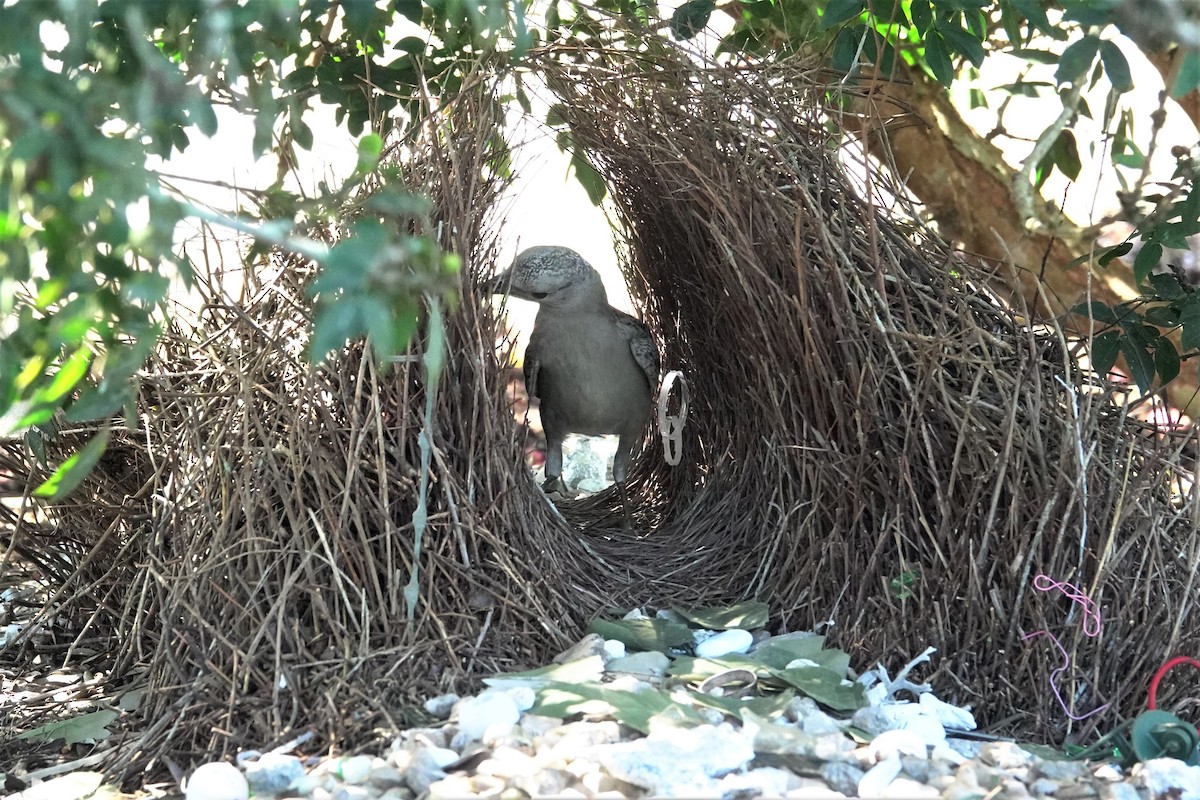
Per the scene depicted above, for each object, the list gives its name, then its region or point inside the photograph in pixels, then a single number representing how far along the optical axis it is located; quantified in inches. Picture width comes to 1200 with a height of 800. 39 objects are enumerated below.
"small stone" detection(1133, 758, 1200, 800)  168.8
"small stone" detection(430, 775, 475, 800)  152.0
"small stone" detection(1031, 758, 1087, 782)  173.0
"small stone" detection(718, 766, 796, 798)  155.8
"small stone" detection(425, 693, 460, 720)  174.4
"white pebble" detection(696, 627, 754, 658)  177.9
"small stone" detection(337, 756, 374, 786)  167.2
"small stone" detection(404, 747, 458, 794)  160.6
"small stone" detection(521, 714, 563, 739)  172.7
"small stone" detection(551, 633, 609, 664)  176.3
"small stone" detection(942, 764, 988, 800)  159.4
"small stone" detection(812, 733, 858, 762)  171.6
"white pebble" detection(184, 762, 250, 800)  165.8
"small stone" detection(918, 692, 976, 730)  175.6
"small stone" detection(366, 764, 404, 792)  163.0
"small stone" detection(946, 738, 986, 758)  174.4
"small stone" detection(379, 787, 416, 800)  159.1
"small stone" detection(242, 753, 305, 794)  168.9
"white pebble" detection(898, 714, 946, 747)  174.3
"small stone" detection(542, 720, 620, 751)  166.7
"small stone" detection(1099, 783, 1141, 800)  166.7
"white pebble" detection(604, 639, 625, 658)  176.9
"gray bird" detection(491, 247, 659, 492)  191.1
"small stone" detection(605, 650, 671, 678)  176.1
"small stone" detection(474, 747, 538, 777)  158.7
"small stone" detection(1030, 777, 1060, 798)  169.8
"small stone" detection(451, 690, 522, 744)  172.7
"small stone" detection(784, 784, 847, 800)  150.5
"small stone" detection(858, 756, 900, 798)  161.4
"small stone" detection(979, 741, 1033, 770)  173.2
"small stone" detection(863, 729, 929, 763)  172.6
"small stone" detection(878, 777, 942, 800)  153.2
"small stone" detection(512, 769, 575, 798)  152.5
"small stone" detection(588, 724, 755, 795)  152.3
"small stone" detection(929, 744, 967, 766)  172.9
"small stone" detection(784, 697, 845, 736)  173.8
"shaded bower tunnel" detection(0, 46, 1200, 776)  176.0
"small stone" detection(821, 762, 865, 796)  164.8
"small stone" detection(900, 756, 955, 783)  169.3
